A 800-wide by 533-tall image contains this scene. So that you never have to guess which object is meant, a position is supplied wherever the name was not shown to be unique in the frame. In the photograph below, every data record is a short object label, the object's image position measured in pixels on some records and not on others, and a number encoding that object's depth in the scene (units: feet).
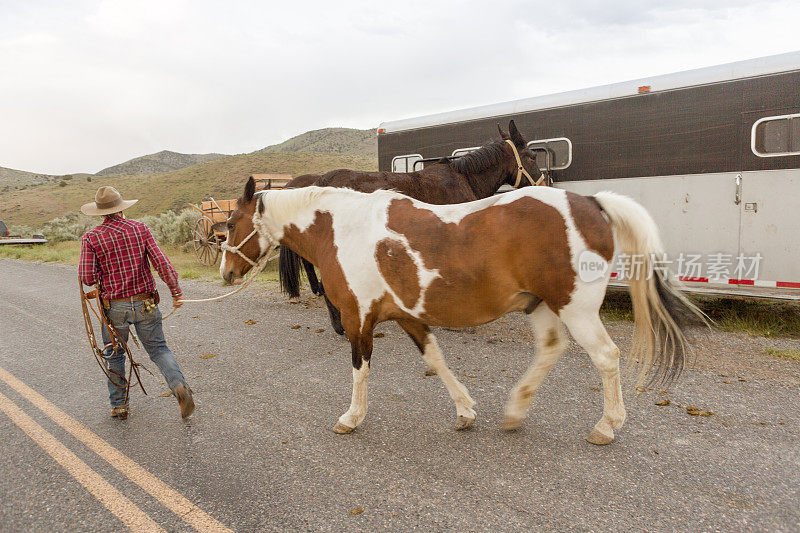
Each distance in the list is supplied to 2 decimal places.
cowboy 11.60
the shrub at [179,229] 57.06
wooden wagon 42.68
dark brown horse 19.38
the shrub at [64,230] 75.11
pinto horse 9.62
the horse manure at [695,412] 11.44
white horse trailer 17.10
